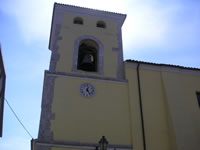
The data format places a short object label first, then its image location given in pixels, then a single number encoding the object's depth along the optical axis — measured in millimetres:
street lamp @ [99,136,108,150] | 7720
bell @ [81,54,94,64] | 11758
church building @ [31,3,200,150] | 9773
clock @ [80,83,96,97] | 10688
